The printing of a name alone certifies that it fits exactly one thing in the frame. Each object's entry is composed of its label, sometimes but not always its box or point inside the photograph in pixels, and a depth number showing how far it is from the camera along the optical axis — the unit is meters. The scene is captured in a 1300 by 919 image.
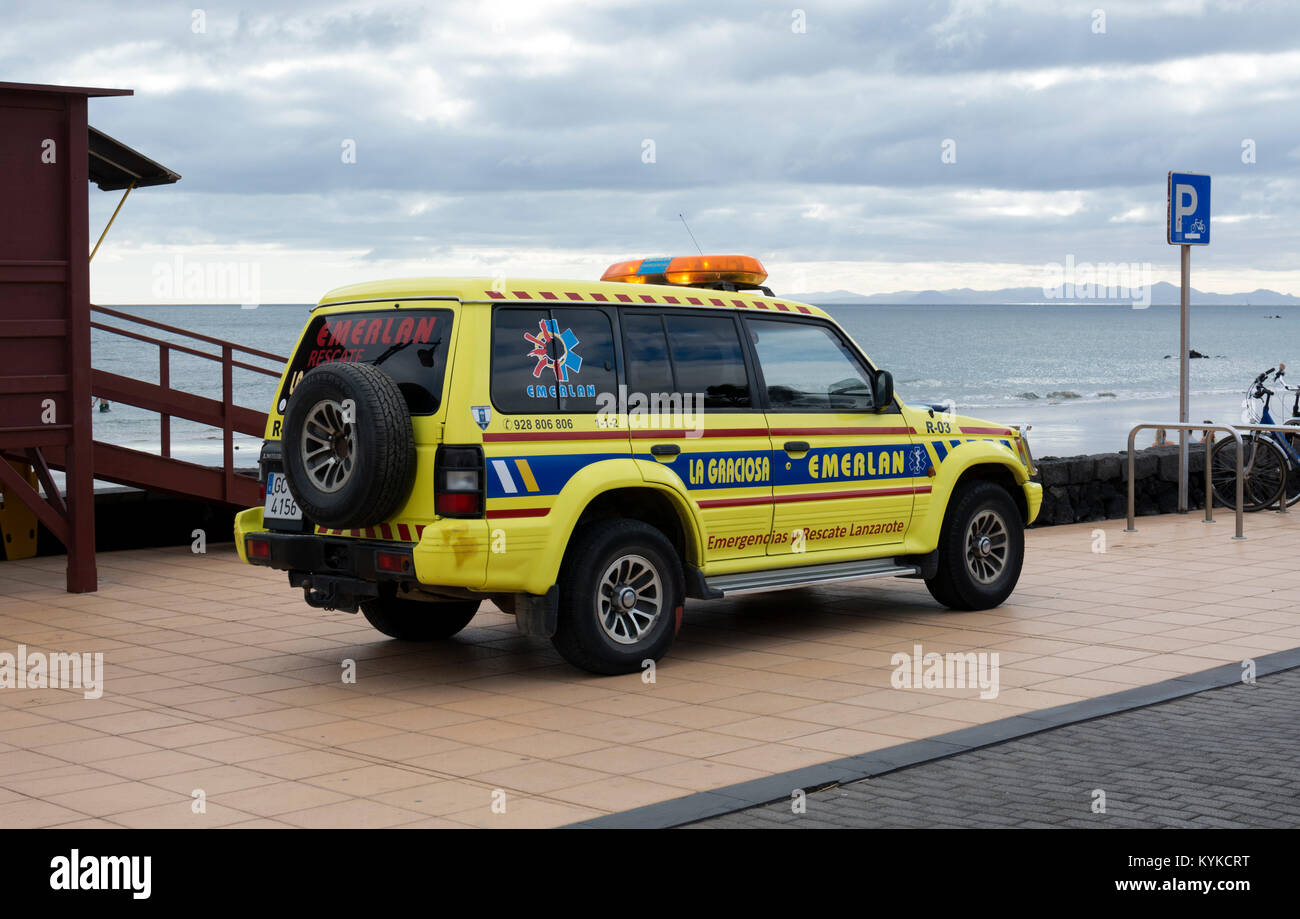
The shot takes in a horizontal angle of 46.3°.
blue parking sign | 14.84
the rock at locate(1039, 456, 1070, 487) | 14.83
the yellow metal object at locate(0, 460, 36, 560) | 12.23
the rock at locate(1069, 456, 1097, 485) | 15.13
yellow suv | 7.19
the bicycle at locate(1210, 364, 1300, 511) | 15.30
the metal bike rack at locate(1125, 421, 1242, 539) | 13.32
